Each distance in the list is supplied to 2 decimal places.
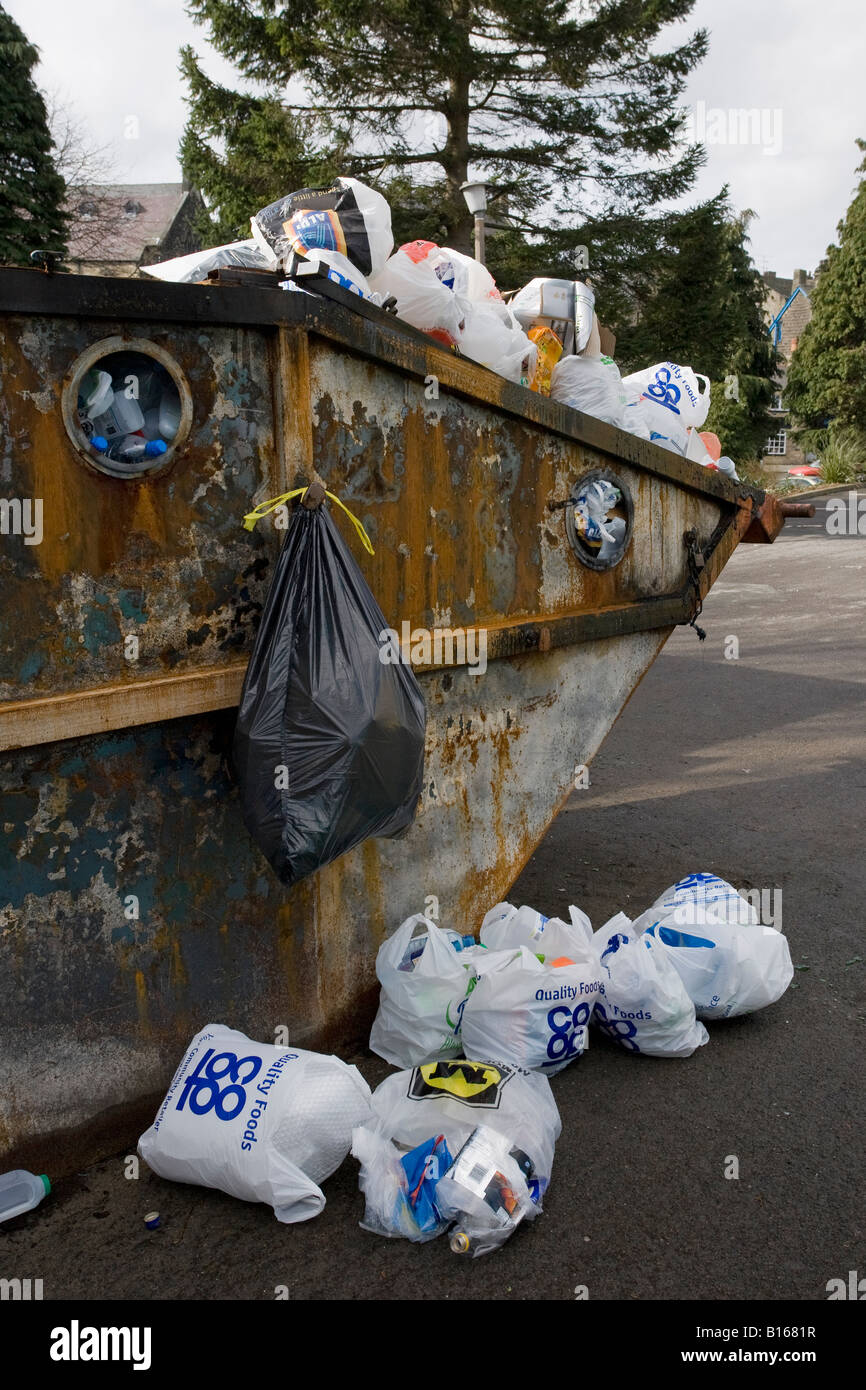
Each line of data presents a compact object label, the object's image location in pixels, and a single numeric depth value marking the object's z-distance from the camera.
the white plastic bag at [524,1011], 2.55
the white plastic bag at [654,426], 3.54
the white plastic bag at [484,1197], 2.07
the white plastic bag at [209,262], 2.80
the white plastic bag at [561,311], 3.41
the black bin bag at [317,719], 2.14
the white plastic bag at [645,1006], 2.71
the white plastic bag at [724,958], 2.87
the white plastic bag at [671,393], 3.69
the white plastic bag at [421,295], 2.86
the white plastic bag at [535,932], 2.80
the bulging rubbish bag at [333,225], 2.80
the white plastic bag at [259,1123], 2.12
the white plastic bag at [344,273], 2.62
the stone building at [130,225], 21.08
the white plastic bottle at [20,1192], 2.13
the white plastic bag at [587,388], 3.36
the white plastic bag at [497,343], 3.03
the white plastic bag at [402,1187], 2.11
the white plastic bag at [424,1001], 2.62
